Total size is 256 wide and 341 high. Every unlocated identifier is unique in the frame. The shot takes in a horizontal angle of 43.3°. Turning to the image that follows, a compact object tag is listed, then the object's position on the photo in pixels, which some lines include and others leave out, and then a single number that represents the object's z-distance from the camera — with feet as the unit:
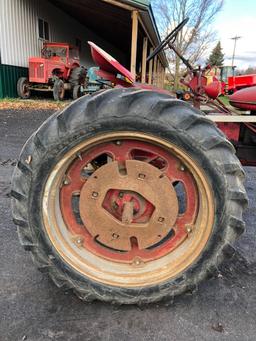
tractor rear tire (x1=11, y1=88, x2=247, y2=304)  5.27
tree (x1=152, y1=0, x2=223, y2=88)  89.51
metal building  40.16
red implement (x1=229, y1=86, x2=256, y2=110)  8.39
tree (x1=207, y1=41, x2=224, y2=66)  210.71
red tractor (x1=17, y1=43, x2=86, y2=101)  45.03
